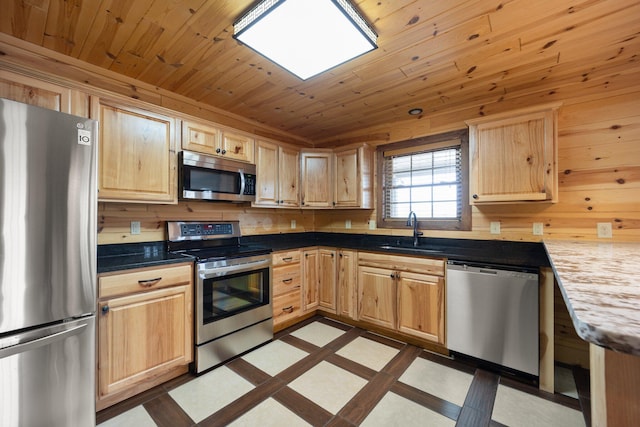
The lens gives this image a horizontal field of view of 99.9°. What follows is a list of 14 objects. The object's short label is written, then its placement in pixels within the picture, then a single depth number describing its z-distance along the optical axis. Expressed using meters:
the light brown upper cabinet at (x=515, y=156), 2.16
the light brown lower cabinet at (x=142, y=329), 1.70
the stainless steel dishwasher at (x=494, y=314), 1.96
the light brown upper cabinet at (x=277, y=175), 2.96
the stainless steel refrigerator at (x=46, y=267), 1.24
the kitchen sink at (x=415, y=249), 2.48
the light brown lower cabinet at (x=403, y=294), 2.38
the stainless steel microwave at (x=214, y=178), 2.32
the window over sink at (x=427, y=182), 2.82
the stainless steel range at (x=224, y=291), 2.13
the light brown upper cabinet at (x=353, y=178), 3.26
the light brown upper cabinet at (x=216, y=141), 2.38
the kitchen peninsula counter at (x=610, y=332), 0.48
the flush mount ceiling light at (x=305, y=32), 1.41
